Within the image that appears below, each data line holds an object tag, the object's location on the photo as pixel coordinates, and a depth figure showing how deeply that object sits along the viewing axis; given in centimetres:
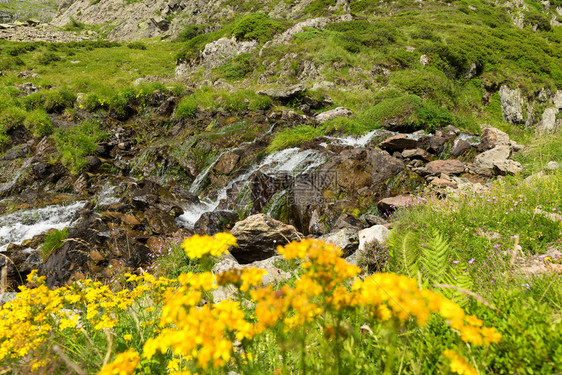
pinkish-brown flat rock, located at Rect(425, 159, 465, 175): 746
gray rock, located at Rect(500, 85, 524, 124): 1694
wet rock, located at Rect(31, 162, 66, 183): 970
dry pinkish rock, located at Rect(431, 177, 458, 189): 657
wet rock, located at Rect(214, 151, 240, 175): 966
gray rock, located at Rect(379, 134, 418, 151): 914
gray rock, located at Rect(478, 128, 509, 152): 866
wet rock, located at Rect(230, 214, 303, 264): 575
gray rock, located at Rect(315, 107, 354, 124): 1276
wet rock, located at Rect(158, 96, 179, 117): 1385
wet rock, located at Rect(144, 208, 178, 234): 703
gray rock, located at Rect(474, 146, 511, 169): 767
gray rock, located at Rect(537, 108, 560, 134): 1549
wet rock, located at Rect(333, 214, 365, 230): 577
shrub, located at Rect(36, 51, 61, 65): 2409
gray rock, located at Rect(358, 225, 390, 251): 406
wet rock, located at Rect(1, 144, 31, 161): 1066
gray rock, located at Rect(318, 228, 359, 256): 465
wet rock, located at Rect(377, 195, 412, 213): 576
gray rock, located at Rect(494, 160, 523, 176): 706
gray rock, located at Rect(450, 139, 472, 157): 889
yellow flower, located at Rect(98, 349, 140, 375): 96
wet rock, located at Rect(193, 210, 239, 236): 685
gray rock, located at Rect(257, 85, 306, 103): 1445
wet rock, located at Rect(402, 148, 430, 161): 864
